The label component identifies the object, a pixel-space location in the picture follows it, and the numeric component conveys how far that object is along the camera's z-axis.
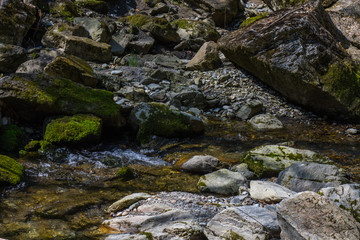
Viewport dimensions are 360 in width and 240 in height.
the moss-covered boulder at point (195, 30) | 13.81
